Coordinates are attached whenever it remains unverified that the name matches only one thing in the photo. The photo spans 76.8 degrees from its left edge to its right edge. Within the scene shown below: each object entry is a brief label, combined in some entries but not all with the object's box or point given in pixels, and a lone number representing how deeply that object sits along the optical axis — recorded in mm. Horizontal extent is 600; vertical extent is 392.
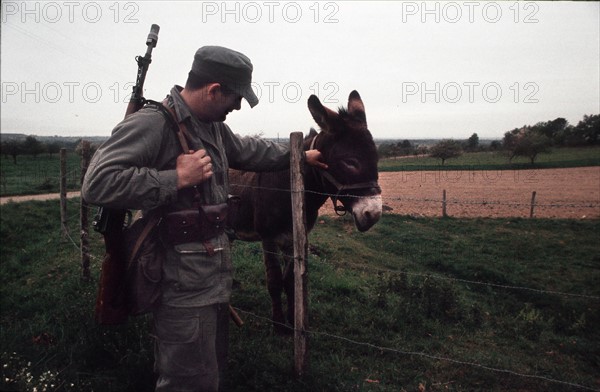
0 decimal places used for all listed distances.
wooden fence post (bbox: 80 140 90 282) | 6687
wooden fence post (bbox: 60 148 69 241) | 8430
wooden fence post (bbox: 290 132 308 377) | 3664
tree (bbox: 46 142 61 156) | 65812
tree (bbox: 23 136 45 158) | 57500
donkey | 3695
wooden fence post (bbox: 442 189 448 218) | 18503
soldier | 2127
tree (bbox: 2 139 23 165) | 47406
